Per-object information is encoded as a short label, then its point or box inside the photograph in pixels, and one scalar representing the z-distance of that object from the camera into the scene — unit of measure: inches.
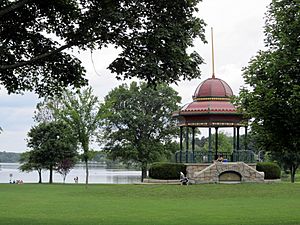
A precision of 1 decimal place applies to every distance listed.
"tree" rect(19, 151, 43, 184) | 2298.1
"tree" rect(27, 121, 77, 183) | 2262.6
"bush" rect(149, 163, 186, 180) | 1692.9
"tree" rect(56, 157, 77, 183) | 2349.3
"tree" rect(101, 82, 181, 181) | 2475.4
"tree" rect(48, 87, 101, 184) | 1583.4
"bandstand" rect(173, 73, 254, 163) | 1691.7
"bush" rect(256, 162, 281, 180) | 1761.8
